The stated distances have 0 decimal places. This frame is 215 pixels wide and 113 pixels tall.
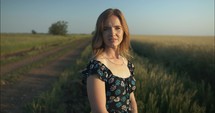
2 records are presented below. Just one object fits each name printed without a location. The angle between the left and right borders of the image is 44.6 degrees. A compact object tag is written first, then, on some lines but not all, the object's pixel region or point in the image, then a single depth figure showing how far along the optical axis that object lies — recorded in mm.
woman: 1737
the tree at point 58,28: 104938
